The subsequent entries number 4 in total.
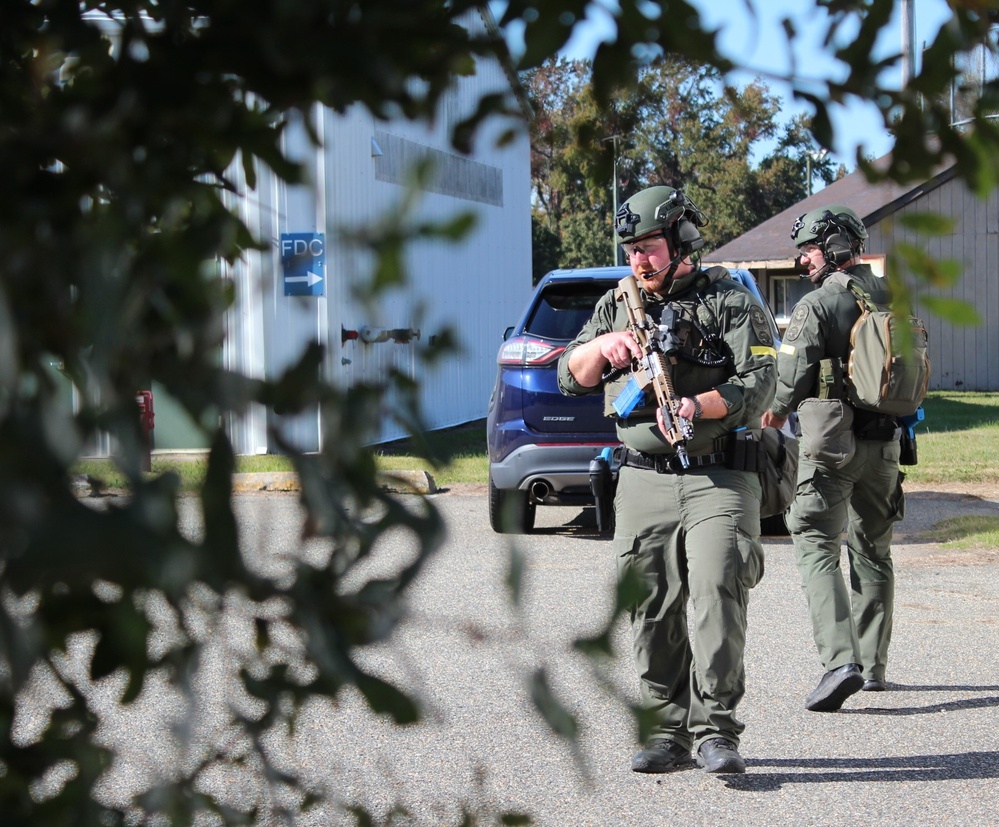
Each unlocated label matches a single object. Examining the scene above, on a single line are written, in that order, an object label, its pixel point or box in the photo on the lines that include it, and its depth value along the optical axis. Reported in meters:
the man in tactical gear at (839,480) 11.52
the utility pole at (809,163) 106.56
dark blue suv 18.67
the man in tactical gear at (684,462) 9.34
